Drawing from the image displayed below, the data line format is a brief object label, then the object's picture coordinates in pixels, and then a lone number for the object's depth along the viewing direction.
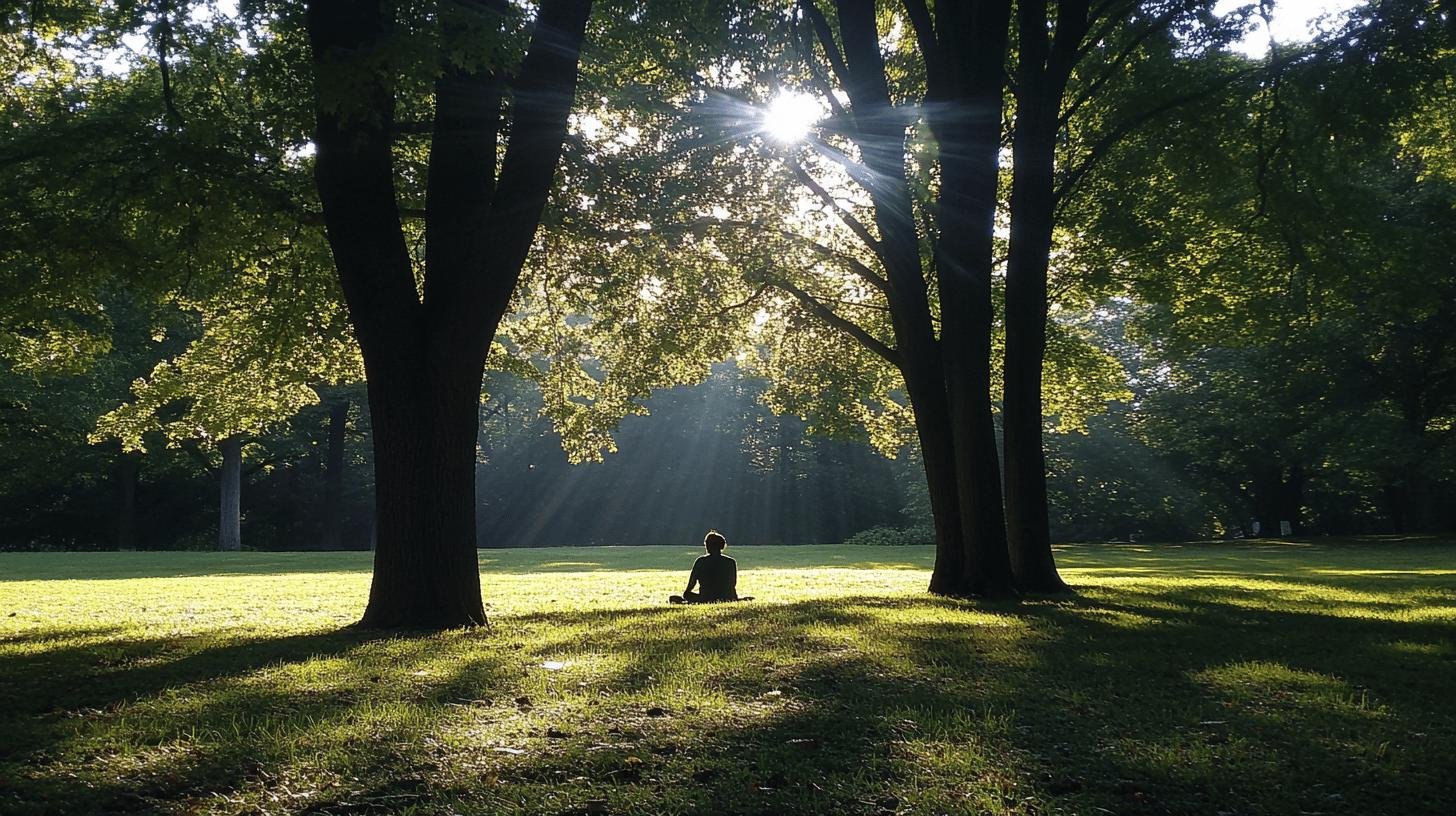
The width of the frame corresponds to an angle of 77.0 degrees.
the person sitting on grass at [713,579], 12.40
